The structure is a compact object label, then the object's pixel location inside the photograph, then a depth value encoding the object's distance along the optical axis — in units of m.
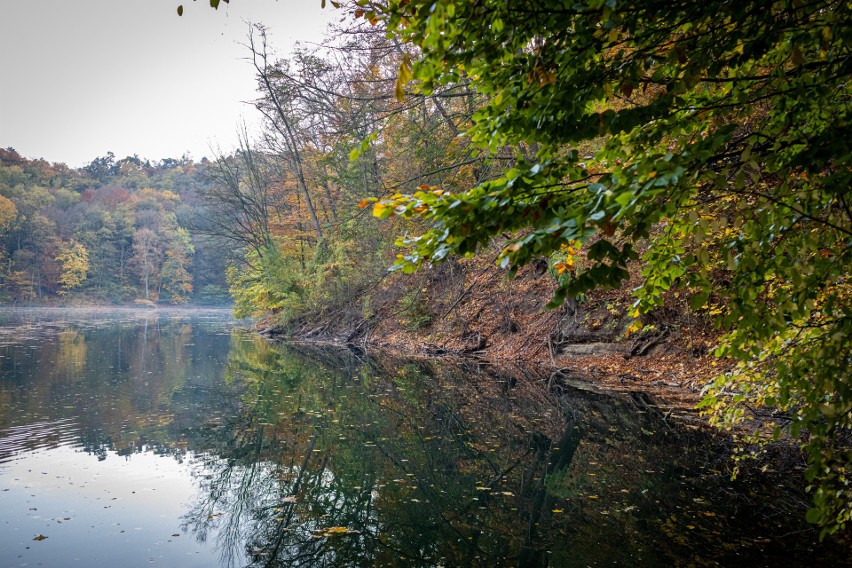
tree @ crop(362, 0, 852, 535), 2.35
